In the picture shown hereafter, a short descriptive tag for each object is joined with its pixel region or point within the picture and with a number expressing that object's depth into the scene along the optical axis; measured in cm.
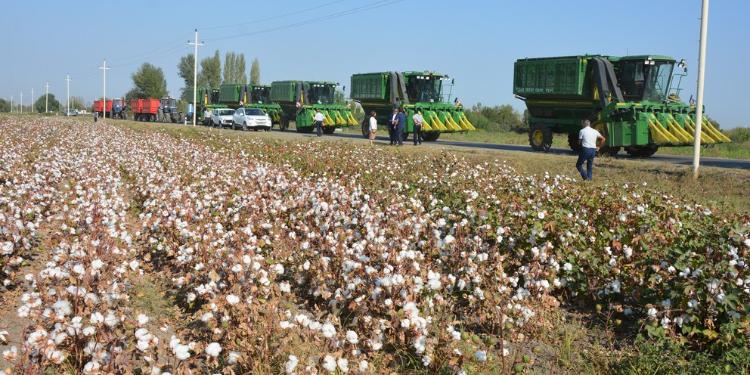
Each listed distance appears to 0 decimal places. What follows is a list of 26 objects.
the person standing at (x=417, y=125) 3034
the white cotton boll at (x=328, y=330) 466
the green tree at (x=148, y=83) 12231
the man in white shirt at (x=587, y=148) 1780
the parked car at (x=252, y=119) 4641
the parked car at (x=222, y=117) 5028
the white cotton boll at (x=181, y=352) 432
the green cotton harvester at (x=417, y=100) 3369
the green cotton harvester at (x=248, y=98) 5141
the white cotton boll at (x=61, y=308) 499
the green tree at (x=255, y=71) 10908
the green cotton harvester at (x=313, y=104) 4378
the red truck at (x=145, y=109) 7462
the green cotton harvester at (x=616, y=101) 2312
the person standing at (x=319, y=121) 3869
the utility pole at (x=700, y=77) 1733
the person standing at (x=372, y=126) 3250
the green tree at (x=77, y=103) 15577
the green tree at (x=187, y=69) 12219
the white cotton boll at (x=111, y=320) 479
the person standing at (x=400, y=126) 2867
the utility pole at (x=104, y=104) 8510
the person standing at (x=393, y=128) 2908
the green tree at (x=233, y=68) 11350
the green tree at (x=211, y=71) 11662
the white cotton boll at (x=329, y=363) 434
